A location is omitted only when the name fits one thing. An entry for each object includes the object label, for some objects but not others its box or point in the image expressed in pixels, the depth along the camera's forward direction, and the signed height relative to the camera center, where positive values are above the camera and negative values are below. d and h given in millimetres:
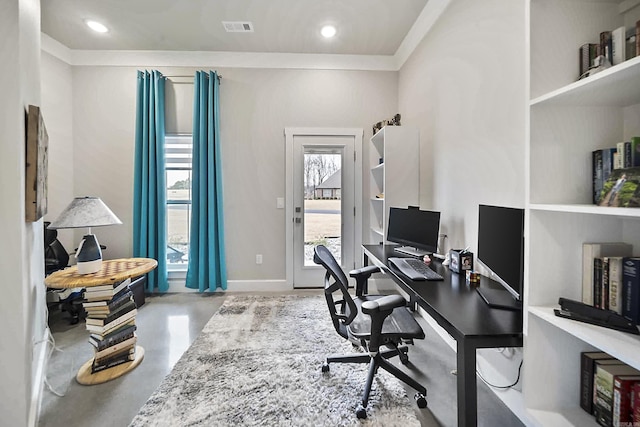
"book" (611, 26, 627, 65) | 1005 +588
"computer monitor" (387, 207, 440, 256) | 2439 -183
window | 3738 +72
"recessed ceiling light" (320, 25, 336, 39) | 3045 +1933
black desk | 1140 -493
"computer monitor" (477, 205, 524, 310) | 1386 -218
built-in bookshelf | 1125 +103
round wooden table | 1847 -470
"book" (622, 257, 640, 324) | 952 -260
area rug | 1583 -1126
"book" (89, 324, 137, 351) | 2008 -920
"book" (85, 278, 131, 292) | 1967 -547
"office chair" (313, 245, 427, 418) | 1532 -686
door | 3717 +123
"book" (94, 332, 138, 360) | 2020 -1007
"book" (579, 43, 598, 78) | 1104 +600
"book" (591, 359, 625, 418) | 1101 -607
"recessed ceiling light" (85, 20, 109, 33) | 2949 +1904
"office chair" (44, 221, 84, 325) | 2846 -570
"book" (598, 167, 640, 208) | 891 +73
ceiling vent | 2977 +1925
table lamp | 1913 -89
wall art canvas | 1524 +229
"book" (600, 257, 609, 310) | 1043 -271
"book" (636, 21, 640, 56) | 936 +570
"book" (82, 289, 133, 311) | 1971 -663
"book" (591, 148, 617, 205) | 1058 +161
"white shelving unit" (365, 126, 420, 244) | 3033 +455
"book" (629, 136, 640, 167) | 949 +200
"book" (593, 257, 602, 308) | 1073 -268
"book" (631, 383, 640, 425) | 974 -655
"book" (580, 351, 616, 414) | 1130 -650
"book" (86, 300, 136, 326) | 1985 -762
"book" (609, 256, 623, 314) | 998 -257
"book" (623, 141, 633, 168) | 975 +187
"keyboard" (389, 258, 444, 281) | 1859 -417
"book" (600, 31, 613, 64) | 1048 +611
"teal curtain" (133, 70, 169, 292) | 3467 +429
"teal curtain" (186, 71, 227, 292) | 3518 +277
